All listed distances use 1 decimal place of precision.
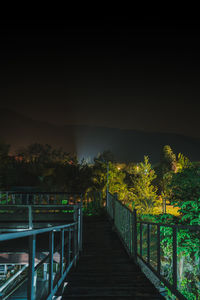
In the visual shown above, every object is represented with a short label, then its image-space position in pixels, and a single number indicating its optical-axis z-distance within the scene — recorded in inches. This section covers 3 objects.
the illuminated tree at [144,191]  995.0
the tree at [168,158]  1947.1
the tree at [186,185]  366.3
